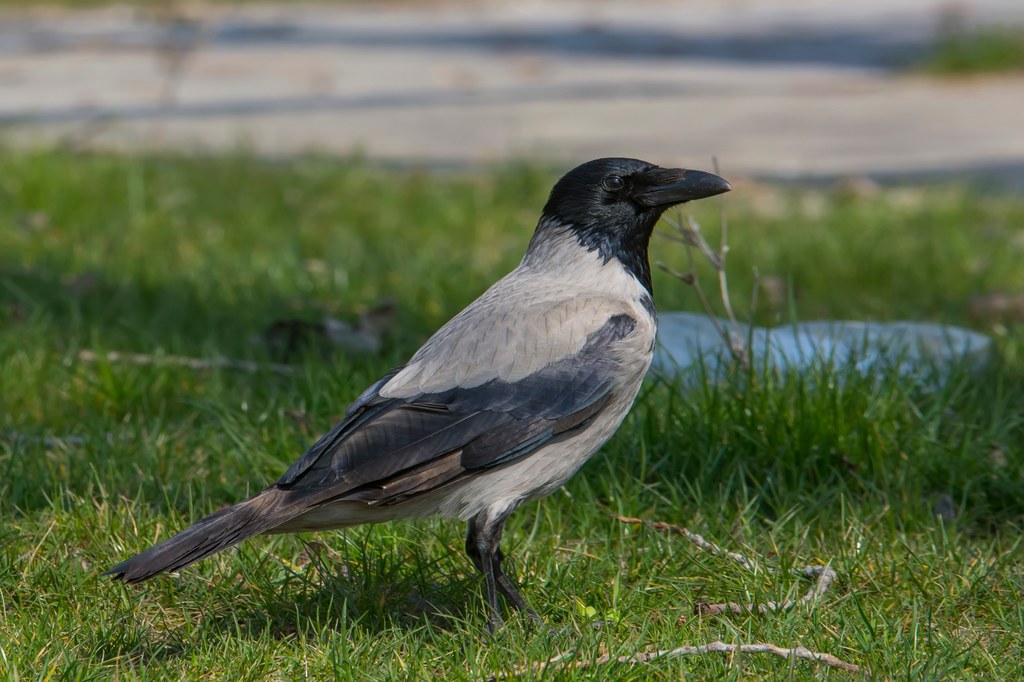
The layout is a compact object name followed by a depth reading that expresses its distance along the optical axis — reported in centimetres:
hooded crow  605
